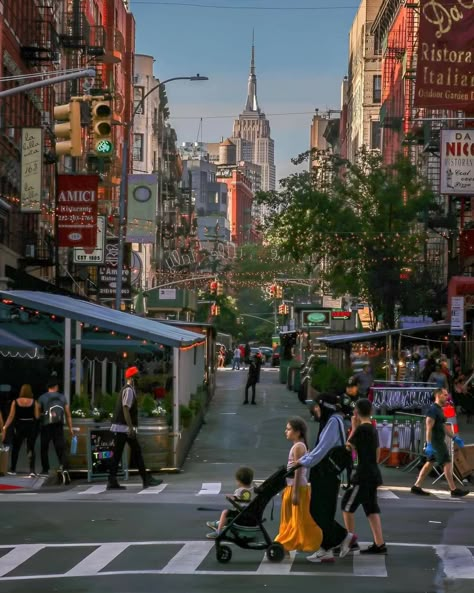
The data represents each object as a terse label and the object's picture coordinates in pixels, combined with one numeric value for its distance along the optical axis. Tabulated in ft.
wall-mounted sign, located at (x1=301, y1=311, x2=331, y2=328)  222.48
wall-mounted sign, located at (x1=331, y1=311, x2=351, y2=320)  225.56
